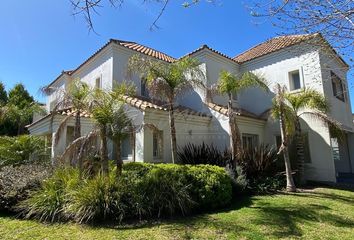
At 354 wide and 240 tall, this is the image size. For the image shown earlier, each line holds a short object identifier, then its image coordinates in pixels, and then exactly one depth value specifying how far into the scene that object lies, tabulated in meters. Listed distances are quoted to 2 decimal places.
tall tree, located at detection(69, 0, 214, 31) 4.32
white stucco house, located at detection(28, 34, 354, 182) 15.73
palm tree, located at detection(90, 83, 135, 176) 10.59
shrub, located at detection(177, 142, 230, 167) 15.10
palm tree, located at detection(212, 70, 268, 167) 13.73
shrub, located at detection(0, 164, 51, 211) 10.34
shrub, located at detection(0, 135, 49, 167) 16.00
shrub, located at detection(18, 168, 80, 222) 9.24
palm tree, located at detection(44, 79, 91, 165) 13.50
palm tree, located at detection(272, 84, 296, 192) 13.95
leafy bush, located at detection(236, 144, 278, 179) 14.52
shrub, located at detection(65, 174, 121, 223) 8.78
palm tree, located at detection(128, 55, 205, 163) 12.88
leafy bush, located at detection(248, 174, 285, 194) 13.77
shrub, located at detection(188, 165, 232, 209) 10.30
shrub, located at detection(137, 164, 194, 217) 9.59
